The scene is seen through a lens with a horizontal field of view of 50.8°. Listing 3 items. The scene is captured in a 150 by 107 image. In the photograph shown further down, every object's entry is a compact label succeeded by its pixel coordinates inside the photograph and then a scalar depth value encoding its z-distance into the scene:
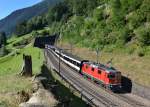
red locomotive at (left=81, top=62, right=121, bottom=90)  24.34
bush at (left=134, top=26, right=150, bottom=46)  32.77
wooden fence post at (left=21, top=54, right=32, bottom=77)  15.11
